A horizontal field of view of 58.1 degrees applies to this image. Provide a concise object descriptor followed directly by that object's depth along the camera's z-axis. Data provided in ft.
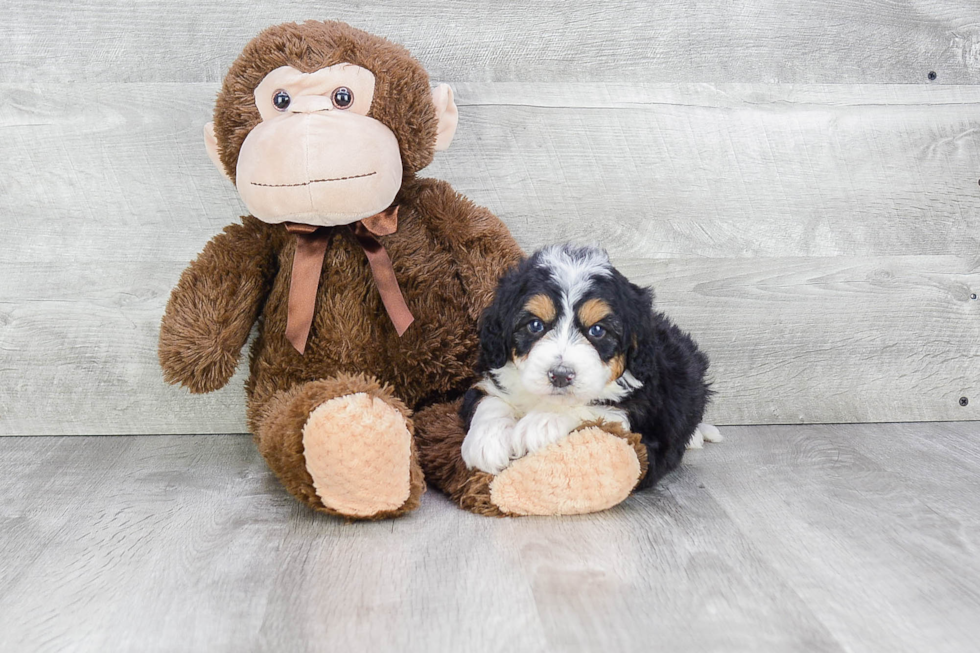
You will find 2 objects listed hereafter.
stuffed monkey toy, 4.90
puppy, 4.76
